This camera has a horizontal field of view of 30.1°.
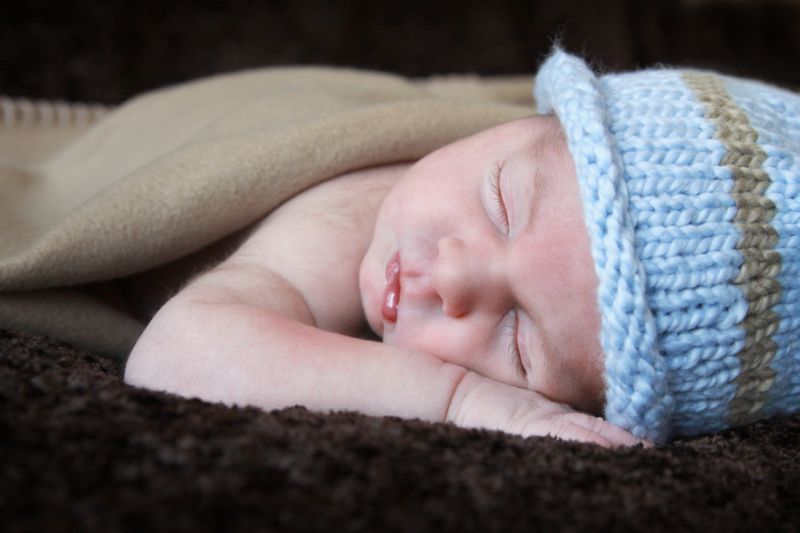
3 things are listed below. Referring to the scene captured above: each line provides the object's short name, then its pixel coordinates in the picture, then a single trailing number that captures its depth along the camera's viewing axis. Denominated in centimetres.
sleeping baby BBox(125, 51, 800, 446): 39
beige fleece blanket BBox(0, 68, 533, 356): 44
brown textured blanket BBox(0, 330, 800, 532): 31
